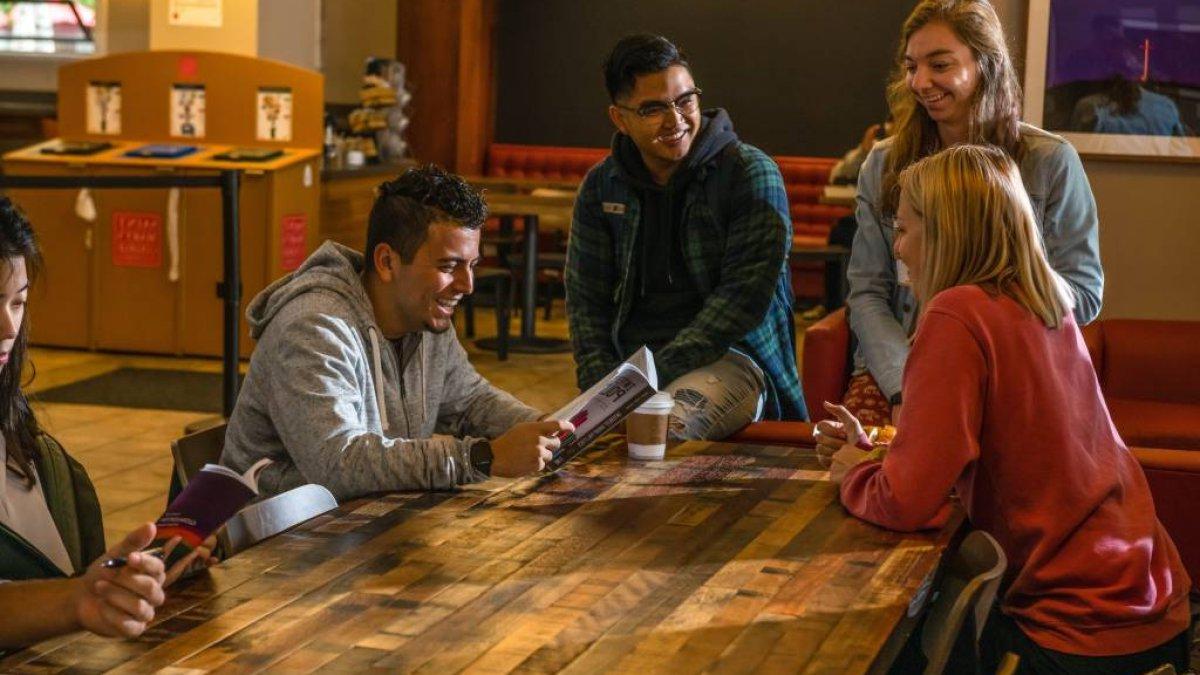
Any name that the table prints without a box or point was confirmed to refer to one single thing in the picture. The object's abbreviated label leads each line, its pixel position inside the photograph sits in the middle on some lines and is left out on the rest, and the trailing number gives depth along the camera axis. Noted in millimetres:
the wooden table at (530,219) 8914
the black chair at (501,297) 8578
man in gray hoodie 2561
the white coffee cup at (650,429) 2883
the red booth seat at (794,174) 11781
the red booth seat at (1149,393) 3855
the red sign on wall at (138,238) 8438
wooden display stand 8320
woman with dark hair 1699
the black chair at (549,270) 9195
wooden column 11820
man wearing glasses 3916
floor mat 7230
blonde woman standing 3666
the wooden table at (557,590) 1726
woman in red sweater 2367
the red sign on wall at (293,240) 8328
